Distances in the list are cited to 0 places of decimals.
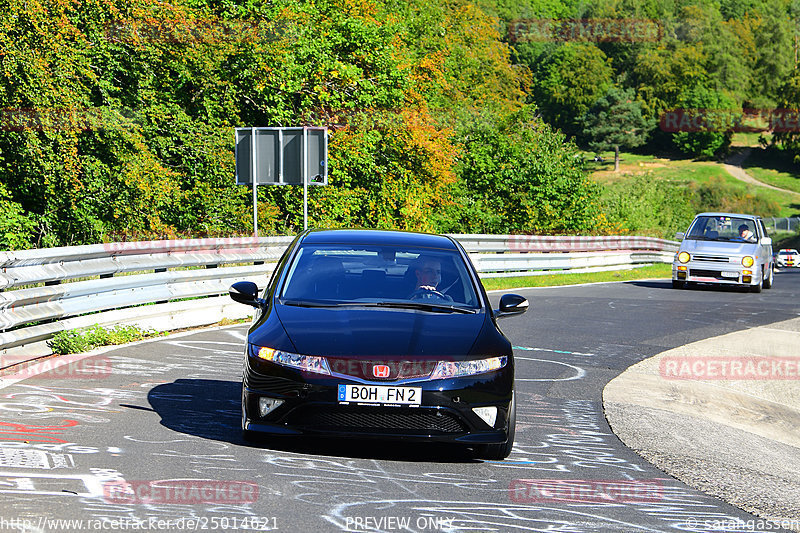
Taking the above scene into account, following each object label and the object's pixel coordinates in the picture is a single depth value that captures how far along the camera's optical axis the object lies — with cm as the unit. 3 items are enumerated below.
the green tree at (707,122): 14325
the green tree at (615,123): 14600
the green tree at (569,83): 15238
